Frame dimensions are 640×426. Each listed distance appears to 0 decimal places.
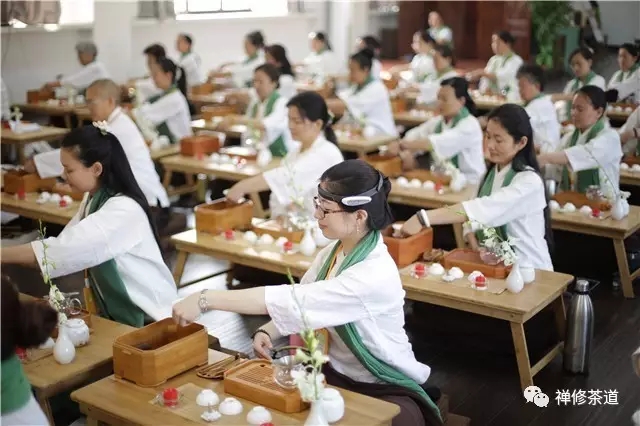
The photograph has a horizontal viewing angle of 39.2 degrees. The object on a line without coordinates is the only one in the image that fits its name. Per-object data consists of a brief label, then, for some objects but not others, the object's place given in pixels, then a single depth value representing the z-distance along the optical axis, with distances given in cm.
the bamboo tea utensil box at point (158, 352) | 270
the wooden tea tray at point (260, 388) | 253
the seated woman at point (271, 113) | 688
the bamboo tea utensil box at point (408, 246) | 408
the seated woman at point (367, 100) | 777
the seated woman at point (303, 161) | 483
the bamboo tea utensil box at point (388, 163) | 576
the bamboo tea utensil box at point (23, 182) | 542
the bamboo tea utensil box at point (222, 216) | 470
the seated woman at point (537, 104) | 706
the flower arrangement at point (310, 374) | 236
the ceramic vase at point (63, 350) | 288
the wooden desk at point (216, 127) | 752
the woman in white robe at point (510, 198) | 412
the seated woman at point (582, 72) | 785
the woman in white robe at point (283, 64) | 855
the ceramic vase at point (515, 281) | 378
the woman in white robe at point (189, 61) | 1059
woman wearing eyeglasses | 271
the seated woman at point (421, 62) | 1105
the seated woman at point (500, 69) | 996
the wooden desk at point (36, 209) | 501
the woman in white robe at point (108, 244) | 339
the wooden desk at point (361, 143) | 704
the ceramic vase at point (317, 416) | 238
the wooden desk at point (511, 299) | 368
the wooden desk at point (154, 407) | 250
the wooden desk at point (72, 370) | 276
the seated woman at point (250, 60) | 1033
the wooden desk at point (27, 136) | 721
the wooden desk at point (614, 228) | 483
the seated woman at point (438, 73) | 945
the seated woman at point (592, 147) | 546
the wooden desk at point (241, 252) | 424
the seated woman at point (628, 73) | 827
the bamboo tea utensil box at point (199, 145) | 644
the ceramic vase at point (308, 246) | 432
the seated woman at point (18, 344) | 227
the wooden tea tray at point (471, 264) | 397
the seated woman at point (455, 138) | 587
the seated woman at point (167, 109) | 730
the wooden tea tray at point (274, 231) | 454
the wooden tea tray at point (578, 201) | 508
